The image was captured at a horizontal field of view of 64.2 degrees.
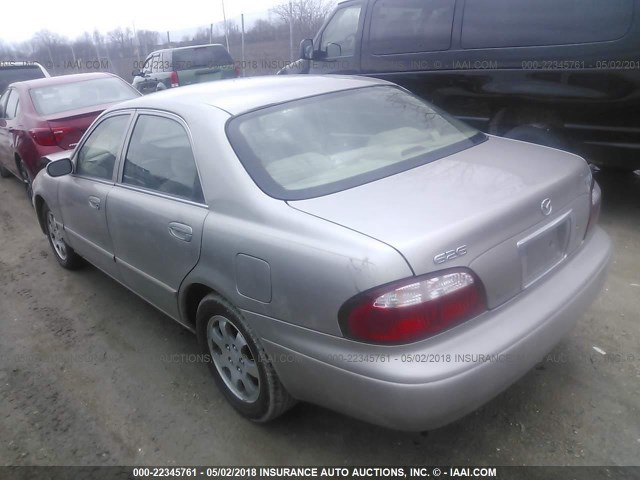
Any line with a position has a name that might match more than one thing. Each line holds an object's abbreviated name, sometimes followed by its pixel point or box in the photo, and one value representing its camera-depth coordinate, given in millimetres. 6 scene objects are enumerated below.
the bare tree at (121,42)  26094
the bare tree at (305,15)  13766
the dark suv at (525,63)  4078
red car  6004
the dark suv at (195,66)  13234
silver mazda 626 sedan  1797
